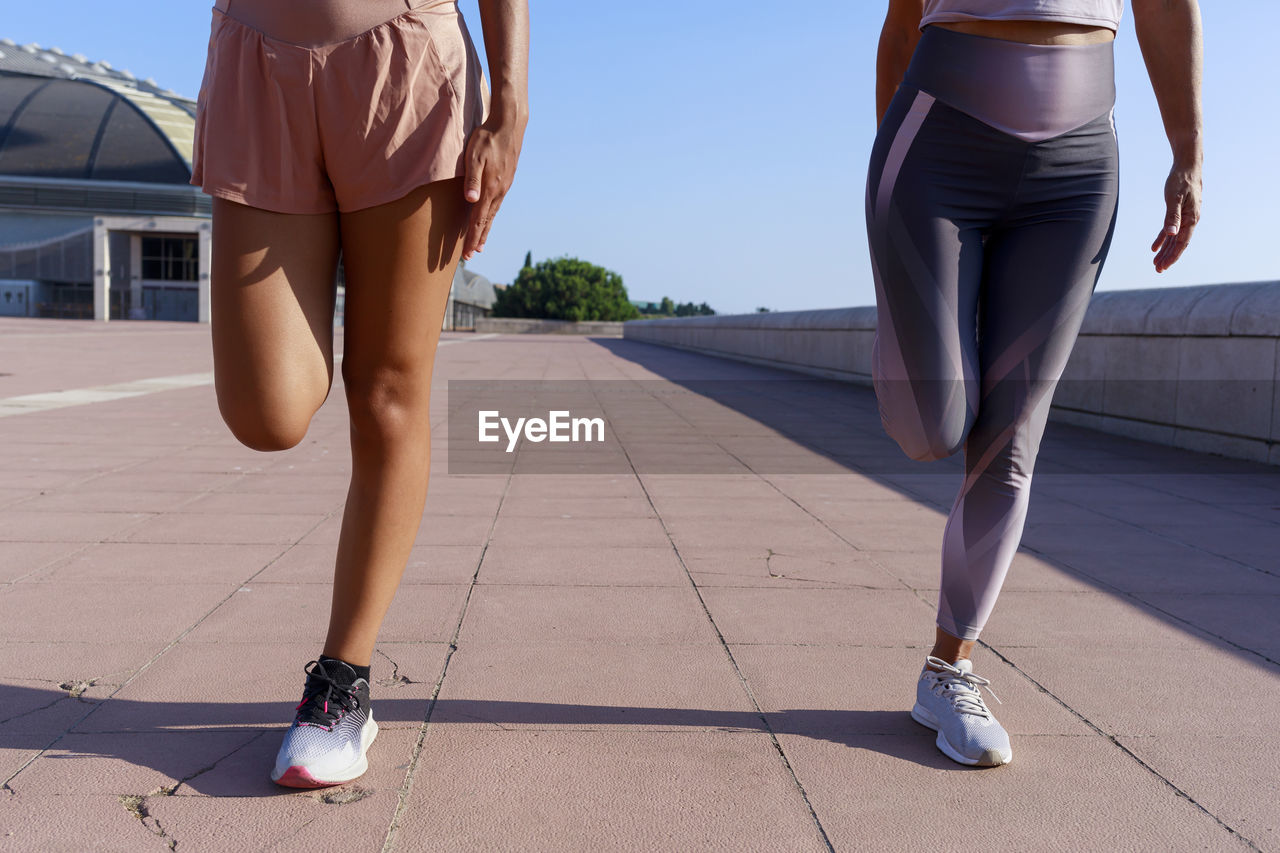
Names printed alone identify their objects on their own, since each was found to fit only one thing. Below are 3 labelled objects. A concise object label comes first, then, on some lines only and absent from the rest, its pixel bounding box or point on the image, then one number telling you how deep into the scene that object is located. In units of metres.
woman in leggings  2.01
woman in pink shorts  1.83
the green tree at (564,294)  95.69
